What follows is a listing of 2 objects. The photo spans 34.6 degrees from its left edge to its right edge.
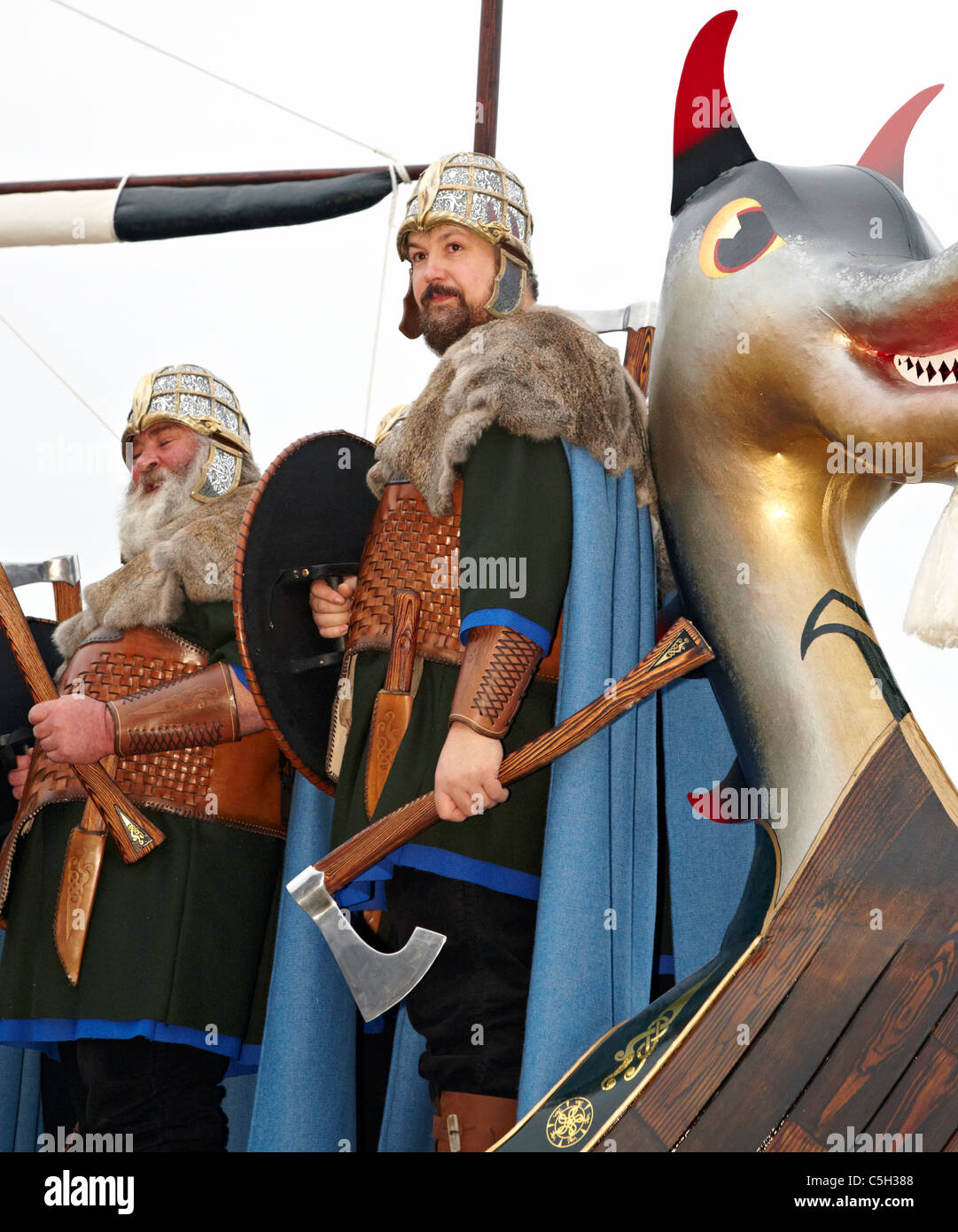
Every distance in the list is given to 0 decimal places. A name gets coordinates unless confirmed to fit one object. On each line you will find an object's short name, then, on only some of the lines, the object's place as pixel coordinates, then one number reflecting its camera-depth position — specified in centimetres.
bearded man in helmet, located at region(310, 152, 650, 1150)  288
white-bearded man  358
